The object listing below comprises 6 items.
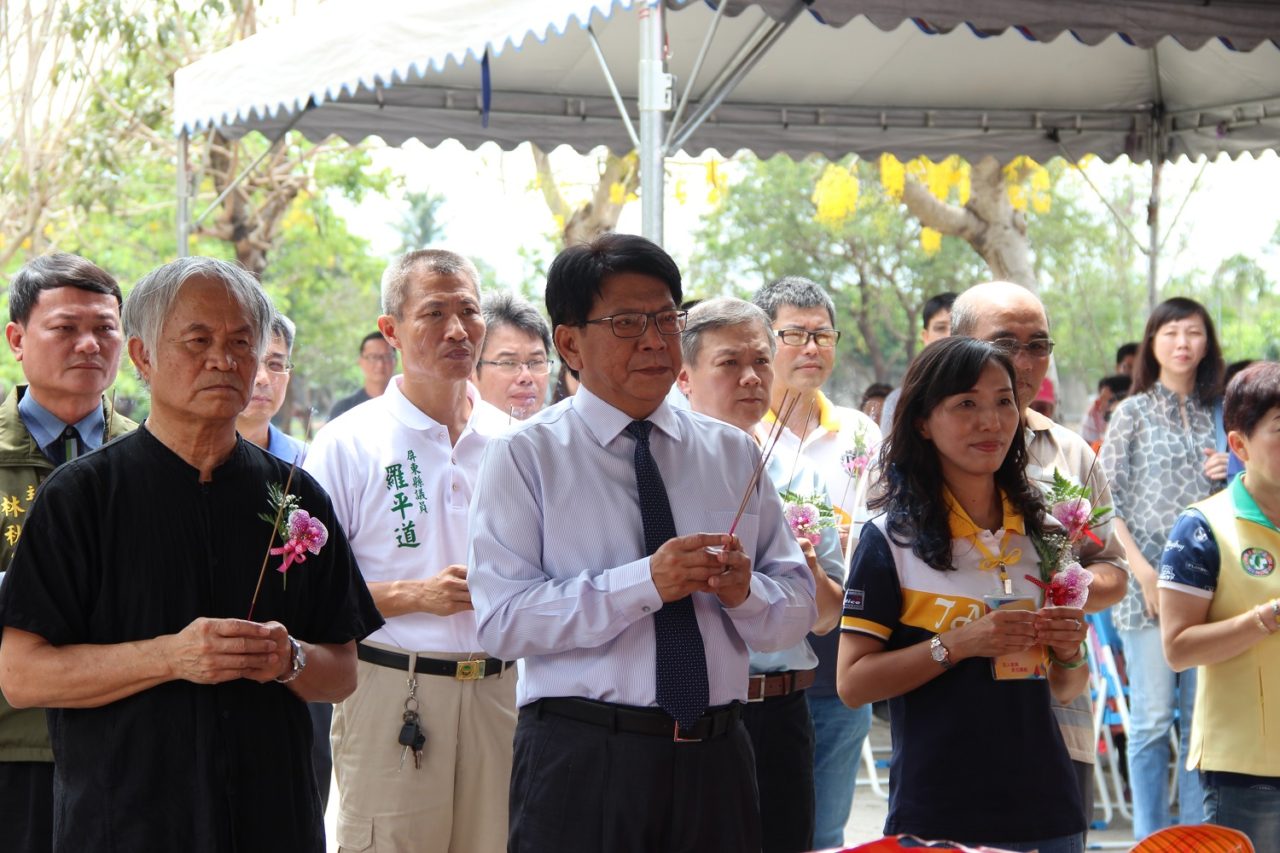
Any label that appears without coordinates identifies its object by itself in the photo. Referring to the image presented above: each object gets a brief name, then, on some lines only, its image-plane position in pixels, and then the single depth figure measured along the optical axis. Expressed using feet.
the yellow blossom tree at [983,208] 39.17
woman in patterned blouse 18.29
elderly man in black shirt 8.13
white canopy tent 21.50
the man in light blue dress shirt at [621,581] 8.80
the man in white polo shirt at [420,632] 12.34
